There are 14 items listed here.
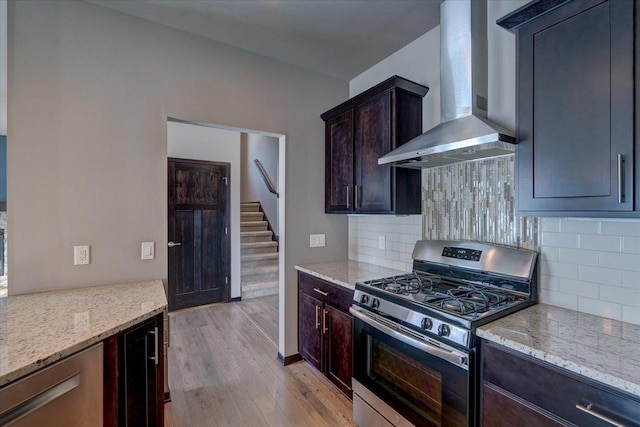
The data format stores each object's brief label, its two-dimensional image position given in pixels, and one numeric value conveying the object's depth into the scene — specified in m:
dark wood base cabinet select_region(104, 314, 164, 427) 1.36
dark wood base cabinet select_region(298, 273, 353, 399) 2.24
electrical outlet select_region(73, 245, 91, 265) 1.96
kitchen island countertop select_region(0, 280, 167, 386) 1.10
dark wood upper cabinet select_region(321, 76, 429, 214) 2.28
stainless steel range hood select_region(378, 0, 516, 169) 1.81
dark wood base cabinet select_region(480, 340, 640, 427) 1.01
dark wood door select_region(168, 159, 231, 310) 4.25
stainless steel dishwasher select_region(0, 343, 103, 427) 1.04
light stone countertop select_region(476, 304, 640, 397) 1.02
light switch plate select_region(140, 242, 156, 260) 2.17
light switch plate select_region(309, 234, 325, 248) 2.99
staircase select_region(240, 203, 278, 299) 4.91
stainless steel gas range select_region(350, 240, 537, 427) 1.43
